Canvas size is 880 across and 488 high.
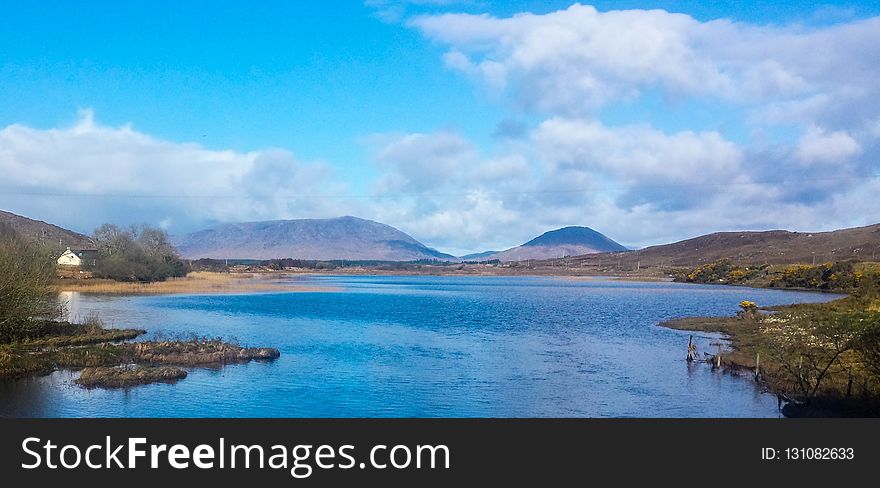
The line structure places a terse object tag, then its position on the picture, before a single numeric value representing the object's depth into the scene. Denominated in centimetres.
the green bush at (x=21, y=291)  3453
